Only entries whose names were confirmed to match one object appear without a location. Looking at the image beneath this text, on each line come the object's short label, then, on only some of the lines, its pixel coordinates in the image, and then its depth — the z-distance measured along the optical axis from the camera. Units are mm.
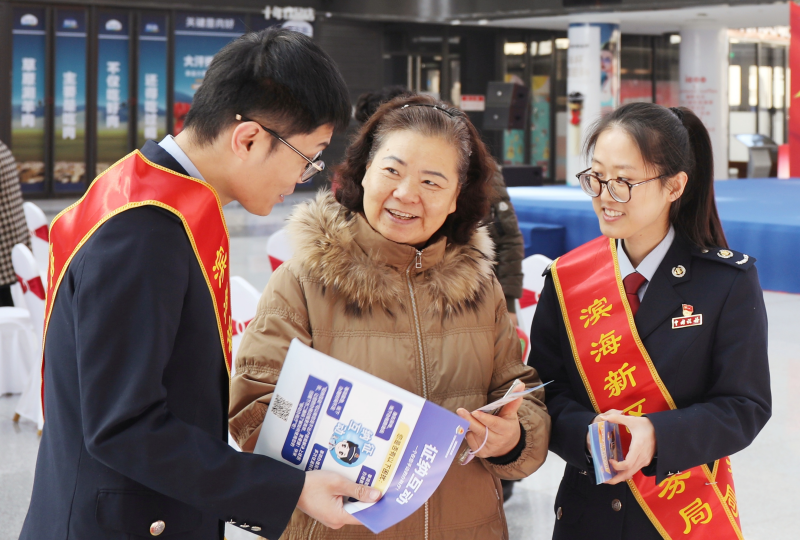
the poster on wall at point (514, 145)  17547
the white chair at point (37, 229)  5332
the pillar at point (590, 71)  14172
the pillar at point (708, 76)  14867
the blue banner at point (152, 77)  13859
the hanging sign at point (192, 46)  14172
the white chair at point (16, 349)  4676
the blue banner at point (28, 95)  12938
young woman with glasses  1580
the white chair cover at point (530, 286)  4074
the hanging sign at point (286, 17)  14788
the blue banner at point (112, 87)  13484
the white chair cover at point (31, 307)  4219
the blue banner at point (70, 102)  13211
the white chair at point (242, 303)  3207
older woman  1535
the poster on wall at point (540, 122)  17594
